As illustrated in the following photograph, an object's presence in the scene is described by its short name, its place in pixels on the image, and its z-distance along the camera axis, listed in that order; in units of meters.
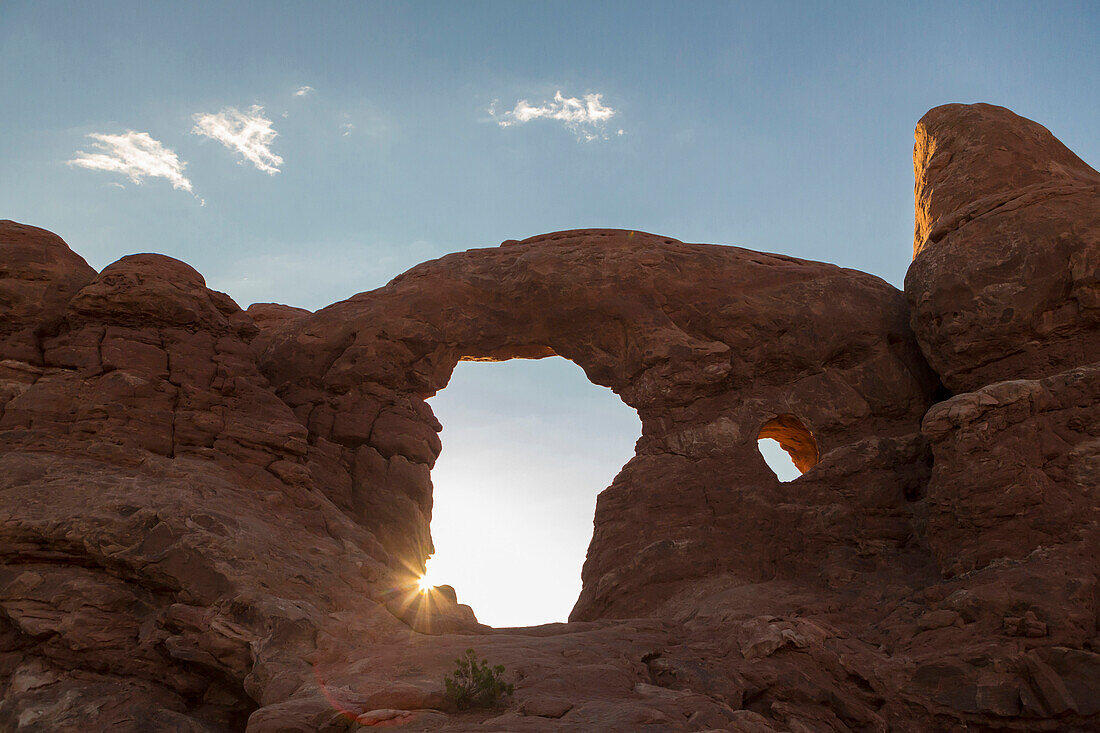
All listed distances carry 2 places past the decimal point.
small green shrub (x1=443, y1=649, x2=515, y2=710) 8.83
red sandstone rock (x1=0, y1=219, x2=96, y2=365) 13.94
